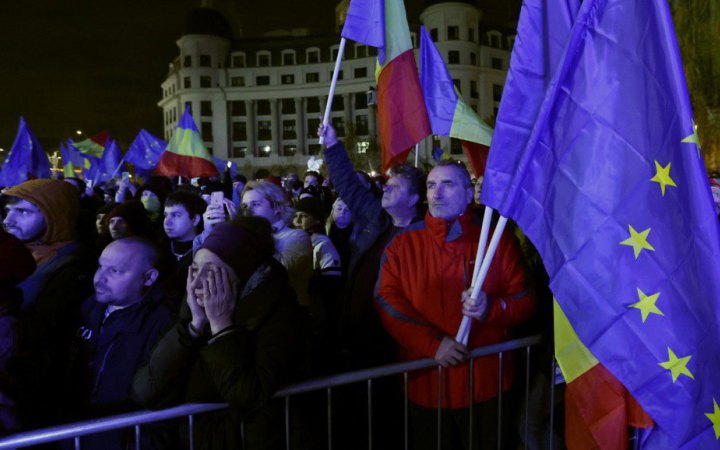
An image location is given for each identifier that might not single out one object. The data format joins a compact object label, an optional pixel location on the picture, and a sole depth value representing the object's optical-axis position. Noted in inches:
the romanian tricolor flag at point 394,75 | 175.5
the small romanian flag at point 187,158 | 444.5
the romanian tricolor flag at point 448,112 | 197.3
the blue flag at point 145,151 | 567.2
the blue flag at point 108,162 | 578.6
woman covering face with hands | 89.2
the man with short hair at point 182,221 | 174.1
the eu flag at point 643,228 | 89.5
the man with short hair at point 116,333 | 103.0
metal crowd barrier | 82.9
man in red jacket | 124.8
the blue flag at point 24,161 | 431.5
